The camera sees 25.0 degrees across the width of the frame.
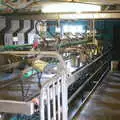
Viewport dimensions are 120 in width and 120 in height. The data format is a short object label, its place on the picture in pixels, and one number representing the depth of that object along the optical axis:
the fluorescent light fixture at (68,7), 4.73
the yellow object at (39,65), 2.88
